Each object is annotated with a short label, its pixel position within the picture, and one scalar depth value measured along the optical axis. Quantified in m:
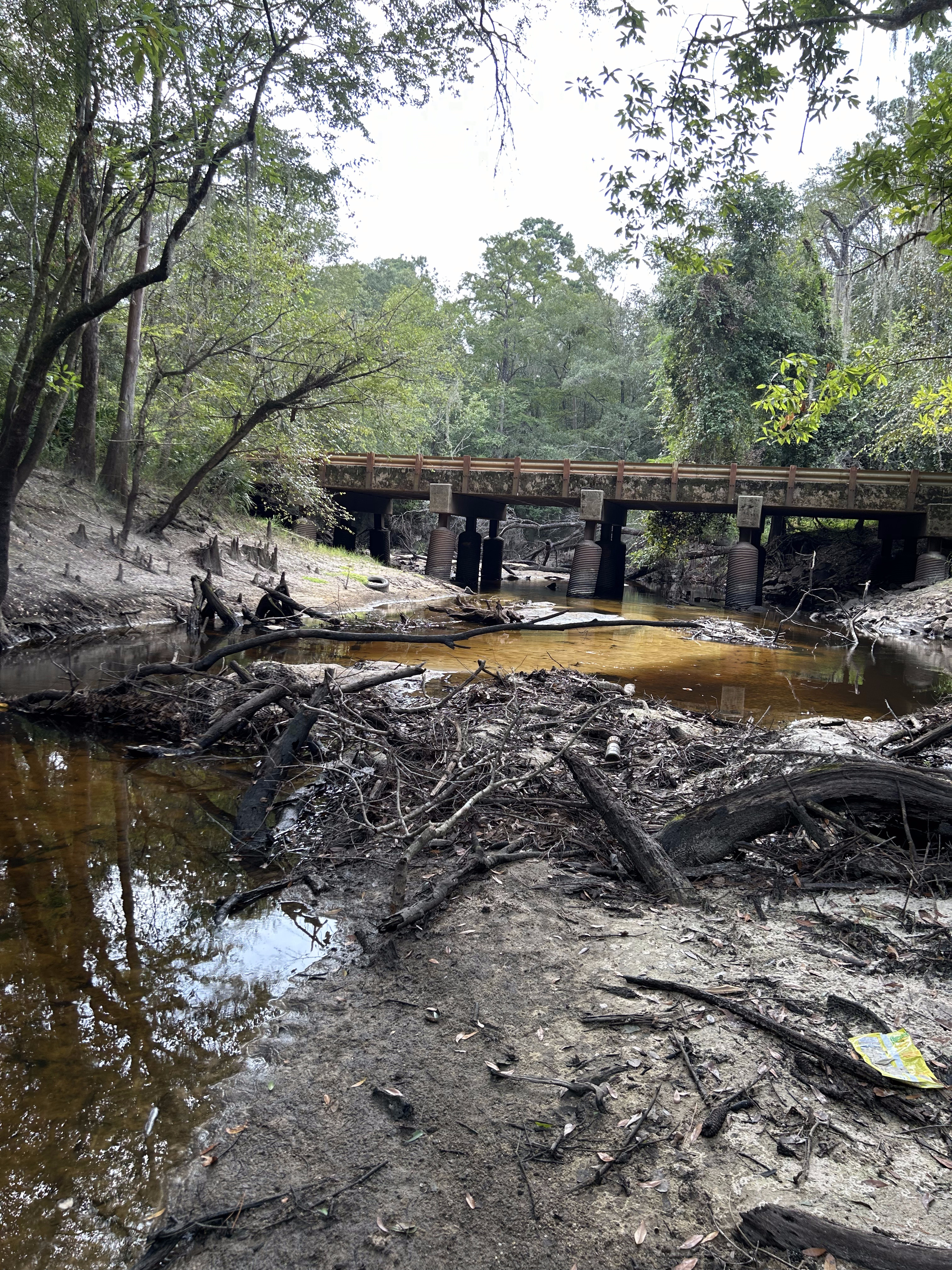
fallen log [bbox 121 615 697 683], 4.88
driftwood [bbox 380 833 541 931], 3.50
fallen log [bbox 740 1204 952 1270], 1.73
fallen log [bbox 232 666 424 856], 4.70
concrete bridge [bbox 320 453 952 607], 23.72
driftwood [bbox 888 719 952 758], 4.93
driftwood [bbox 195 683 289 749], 5.80
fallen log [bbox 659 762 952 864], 3.87
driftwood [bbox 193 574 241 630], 12.34
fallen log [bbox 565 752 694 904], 3.72
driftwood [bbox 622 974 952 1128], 2.30
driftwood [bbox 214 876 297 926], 3.84
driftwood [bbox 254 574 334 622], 11.61
